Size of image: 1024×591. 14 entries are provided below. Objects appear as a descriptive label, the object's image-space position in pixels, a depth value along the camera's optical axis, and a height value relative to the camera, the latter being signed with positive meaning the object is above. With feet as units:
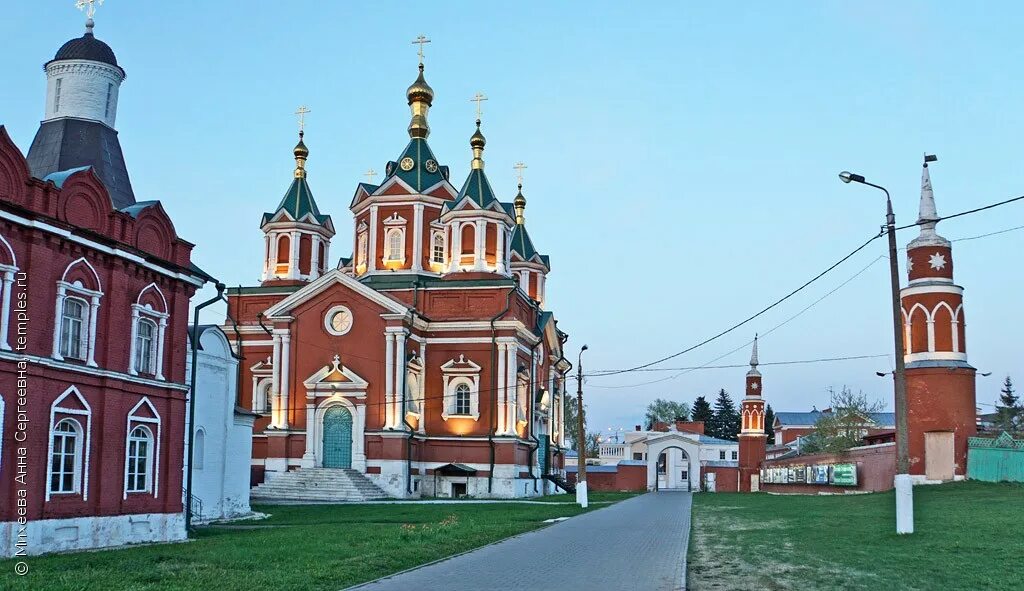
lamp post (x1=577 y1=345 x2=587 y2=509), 111.65 -4.76
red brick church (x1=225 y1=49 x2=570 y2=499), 131.64 +8.70
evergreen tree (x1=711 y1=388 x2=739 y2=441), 369.30 -2.32
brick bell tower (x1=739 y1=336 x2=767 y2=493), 239.71 -4.30
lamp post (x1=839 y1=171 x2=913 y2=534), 59.41 -1.00
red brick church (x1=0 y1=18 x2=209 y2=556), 52.03 +4.20
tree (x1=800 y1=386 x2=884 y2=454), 182.50 -2.19
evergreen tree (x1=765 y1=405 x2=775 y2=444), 393.91 -3.96
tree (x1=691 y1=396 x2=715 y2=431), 374.63 +0.53
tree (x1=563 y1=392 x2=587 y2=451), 281.54 -2.39
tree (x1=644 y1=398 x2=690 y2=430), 399.24 +0.78
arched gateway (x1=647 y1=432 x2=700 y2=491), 260.01 -10.26
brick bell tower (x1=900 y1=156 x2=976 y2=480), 114.83 +5.92
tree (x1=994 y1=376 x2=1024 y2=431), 239.71 +1.22
